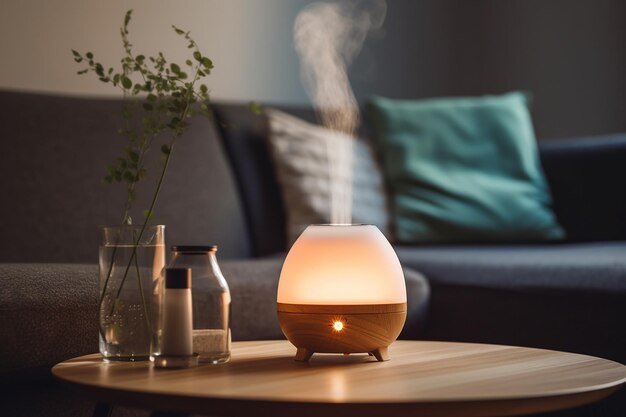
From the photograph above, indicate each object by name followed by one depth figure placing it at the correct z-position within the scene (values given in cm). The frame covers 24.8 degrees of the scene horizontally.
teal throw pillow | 284
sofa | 182
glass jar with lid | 154
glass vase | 157
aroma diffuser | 155
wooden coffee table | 131
